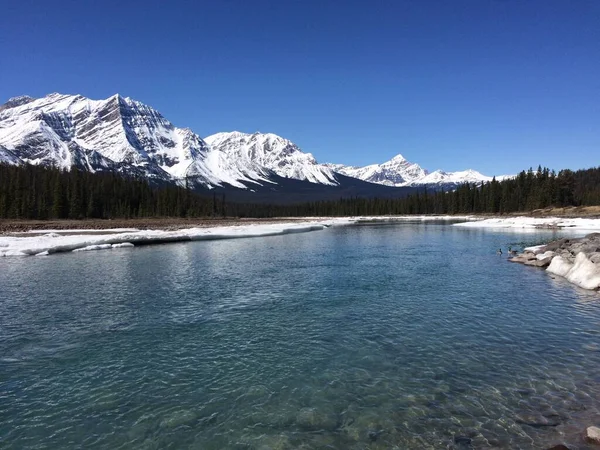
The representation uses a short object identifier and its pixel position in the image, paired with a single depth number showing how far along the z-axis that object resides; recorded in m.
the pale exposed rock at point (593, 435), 8.14
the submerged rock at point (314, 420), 9.10
